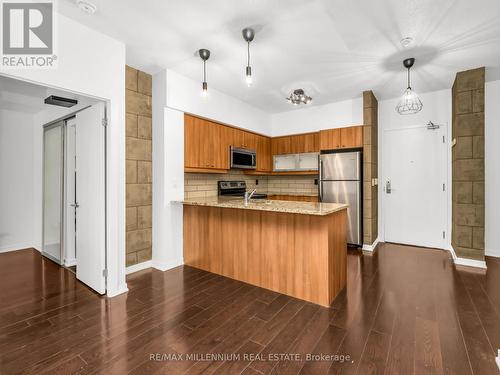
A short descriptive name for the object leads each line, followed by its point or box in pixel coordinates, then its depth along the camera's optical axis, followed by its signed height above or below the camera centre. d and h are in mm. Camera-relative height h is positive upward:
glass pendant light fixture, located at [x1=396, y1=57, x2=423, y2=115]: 3084 +1170
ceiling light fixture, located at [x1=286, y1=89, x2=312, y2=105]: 3584 +1274
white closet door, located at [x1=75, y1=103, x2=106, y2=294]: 2717 -127
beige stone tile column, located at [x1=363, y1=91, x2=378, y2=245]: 4324 +356
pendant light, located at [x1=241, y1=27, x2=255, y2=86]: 2409 +1547
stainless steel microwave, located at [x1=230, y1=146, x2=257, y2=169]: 4477 +545
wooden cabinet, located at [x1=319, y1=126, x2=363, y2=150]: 4469 +912
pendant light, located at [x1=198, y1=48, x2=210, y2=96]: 2856 +1576
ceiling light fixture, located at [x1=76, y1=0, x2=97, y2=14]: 2098 +1570
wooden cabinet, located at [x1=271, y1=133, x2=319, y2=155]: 5137 +924
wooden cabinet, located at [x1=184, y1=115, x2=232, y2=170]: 3725 +688
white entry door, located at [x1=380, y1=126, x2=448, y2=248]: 4367 +3
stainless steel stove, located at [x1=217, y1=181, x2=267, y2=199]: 4586 -35
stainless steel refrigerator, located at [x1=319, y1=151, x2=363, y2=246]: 4406 +43
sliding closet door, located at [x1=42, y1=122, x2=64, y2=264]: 3707 -42
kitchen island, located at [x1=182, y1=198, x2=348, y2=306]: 2482 -683
